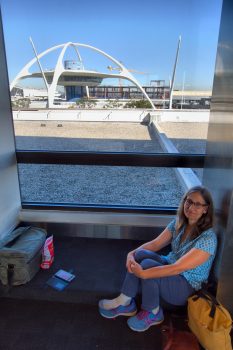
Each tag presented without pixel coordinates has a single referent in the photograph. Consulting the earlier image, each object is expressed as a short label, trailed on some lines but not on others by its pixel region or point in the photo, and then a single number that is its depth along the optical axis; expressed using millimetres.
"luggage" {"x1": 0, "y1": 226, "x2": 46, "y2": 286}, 1846
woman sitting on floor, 1443
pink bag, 2074
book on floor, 1873
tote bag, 1276
